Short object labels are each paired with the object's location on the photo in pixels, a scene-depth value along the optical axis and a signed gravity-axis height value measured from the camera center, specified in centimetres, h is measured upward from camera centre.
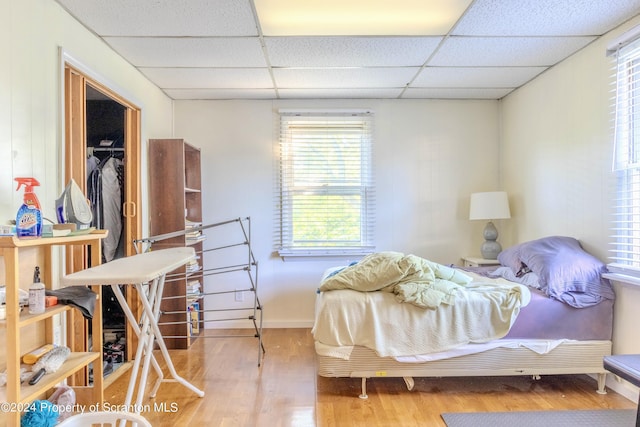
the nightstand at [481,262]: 346 -56
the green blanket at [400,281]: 226 -52
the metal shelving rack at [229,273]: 373 -75
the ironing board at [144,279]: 150 -32
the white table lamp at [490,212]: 343 -9
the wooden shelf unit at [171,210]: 319 -7
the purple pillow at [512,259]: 282 -45
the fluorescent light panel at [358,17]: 217 +116
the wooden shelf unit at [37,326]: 135 -54
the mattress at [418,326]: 226 -77
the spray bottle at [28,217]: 144 -6
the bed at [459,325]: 226 -76
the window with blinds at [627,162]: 223 +26
